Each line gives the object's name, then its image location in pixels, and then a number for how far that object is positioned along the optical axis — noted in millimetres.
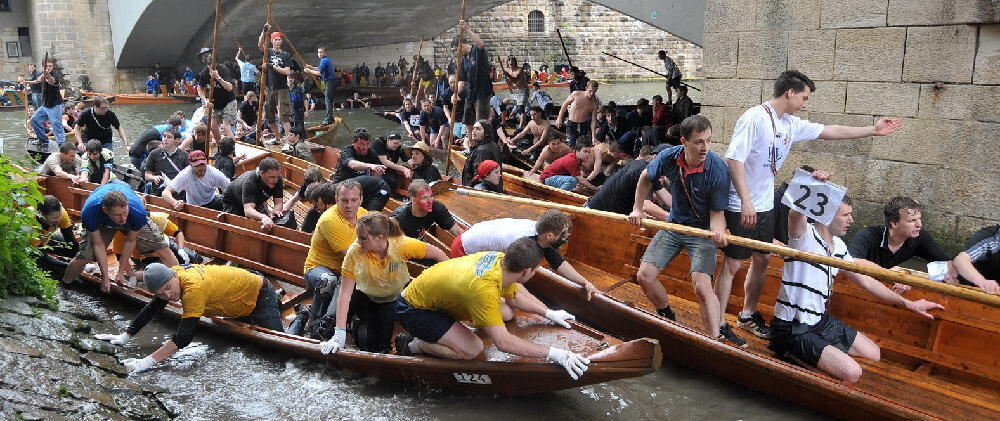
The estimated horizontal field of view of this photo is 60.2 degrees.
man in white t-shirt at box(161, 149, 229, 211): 8625
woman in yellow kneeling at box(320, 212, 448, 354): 5133
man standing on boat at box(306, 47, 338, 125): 16156
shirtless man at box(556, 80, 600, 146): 12570
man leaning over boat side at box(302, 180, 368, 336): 5980
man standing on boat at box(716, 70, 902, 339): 5133
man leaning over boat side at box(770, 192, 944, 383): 4957
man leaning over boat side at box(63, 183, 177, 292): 6591
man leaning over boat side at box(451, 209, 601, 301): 4879
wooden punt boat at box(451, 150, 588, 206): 8259
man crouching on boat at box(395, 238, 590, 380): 4488
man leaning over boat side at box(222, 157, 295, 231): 7910
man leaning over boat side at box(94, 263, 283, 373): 5555
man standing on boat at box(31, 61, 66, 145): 14734
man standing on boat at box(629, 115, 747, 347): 5199
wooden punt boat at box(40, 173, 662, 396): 4609
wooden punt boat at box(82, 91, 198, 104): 26653
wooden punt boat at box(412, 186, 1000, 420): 4762
